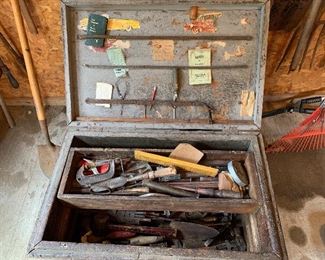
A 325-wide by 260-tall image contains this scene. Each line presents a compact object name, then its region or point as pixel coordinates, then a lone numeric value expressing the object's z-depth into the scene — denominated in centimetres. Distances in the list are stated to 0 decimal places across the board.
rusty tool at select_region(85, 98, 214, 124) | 145
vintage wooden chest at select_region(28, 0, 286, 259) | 134
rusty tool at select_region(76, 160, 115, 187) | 131
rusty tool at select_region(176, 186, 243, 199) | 126
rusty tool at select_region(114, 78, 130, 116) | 145
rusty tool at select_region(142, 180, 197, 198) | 127
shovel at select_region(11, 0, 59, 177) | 147
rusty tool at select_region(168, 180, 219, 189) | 132
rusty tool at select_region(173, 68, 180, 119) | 143
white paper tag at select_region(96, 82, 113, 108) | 145
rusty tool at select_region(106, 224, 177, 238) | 141
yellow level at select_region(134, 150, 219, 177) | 134
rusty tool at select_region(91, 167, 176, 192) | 130
